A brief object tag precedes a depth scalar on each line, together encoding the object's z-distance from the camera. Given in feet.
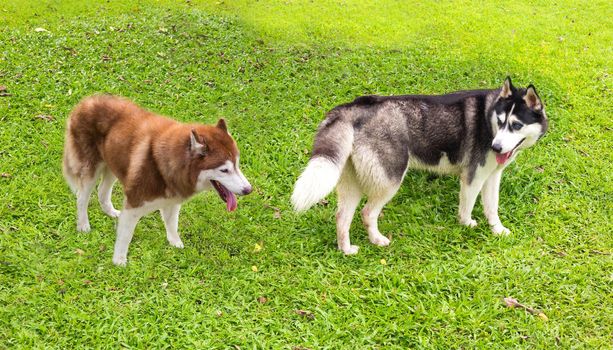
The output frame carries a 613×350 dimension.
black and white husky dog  15.76
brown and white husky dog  13.93
